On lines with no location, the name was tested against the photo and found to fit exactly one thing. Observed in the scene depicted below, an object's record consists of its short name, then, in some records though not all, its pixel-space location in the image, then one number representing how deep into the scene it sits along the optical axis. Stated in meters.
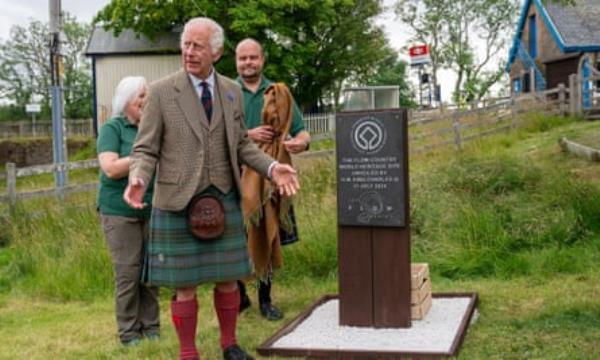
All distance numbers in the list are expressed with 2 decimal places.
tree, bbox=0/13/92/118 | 59.66
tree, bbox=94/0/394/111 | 33.53
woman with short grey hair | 4.95
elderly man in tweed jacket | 4.09
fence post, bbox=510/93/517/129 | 18.72
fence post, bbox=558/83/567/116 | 20.34
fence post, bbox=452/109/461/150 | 16.55
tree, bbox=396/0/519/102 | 48.00
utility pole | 12.80
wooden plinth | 5.10
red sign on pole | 17.20
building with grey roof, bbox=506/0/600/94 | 27.22
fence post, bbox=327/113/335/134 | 34.34
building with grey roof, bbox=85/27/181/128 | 39.56
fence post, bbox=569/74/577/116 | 20.19
